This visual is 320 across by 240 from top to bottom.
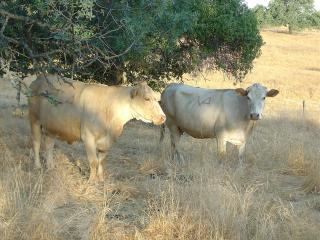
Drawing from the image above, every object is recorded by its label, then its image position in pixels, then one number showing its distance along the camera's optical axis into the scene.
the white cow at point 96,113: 7.98
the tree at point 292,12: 70.69
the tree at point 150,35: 6.98
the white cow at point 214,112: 9.88
